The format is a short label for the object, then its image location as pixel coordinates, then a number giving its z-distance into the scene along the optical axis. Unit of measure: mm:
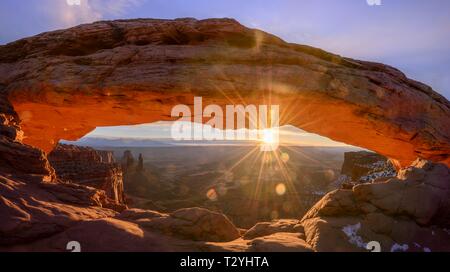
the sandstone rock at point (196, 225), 8641
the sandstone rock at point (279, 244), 7766
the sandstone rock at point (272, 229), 10120
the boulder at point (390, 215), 8523
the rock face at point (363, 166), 37712
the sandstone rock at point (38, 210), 7129
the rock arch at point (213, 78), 11359
